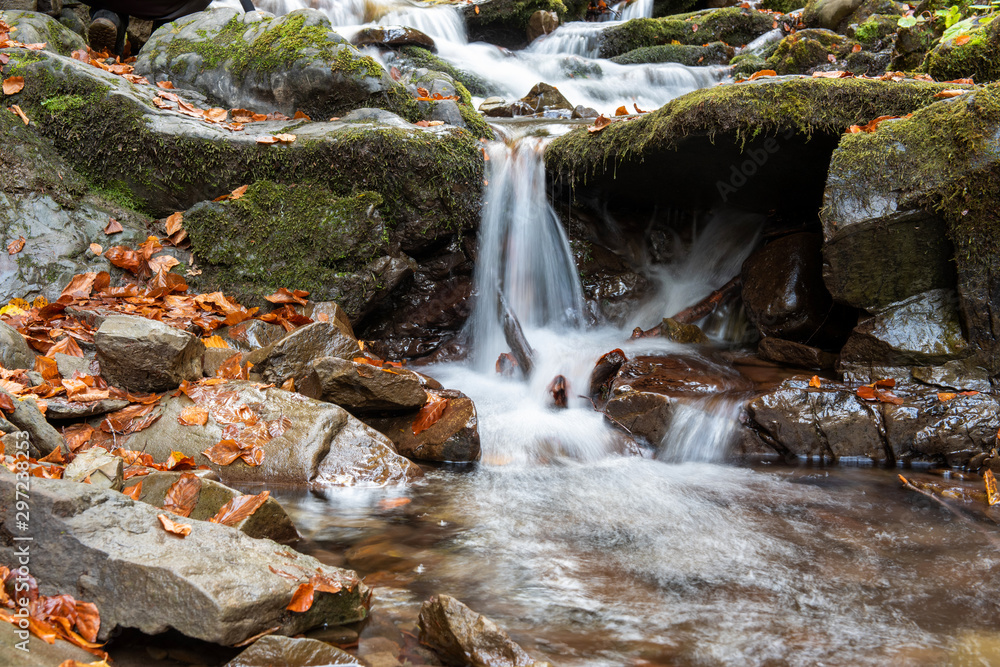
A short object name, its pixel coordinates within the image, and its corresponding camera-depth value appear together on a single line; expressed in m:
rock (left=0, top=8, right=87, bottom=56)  5.97
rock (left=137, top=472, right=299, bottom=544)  2.69
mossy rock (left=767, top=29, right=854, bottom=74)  9.47
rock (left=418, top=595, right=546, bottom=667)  2.02
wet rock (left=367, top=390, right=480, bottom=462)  4.46
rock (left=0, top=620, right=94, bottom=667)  1.58
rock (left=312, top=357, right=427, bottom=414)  4.32
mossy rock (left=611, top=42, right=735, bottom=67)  12.38
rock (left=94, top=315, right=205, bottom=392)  3.75
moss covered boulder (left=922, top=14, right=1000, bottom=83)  6.00
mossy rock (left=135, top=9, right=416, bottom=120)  6.30
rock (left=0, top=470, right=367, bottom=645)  1.93
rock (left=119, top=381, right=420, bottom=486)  3.70
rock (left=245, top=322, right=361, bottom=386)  4.52
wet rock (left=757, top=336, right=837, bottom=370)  5.30
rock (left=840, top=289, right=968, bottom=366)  4.60
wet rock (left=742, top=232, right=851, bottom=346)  5.58
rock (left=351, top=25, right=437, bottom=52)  10.05
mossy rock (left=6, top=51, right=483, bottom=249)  5.48
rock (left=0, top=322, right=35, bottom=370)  3.56
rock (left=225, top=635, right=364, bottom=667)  1.87
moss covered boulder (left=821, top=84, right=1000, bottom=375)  4.29
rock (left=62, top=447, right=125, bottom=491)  2.66
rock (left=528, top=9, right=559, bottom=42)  14.07
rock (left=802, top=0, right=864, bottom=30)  11.37
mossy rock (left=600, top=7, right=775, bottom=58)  13.49
